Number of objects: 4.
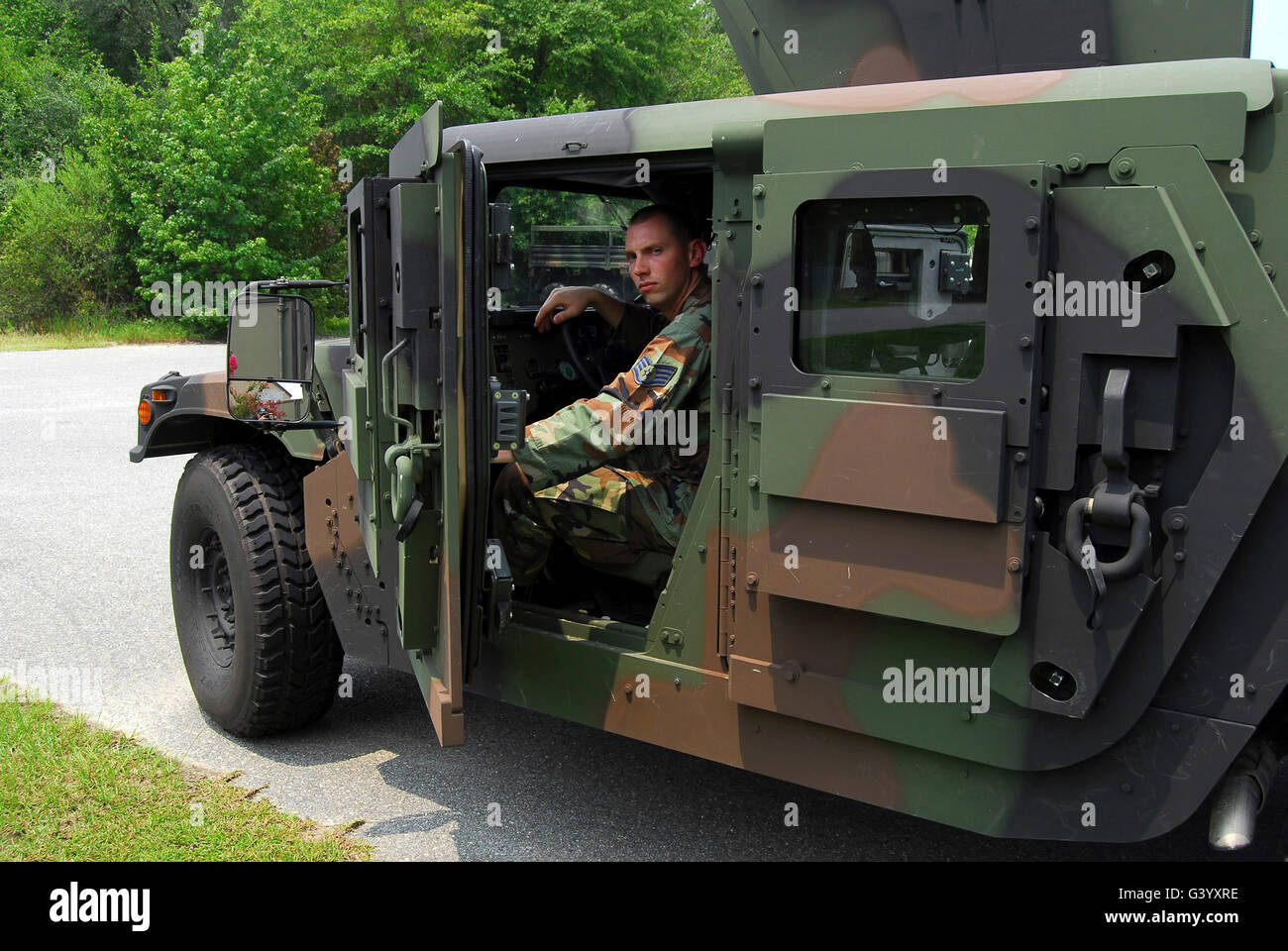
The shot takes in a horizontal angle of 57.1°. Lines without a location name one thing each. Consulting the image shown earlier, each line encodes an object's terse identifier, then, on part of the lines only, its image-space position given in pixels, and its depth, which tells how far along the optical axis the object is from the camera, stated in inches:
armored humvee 87.6
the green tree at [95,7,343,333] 818.8
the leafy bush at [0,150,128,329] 855.1
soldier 121.1
